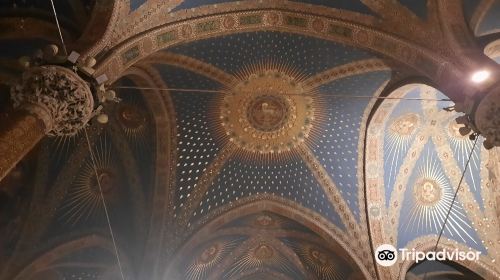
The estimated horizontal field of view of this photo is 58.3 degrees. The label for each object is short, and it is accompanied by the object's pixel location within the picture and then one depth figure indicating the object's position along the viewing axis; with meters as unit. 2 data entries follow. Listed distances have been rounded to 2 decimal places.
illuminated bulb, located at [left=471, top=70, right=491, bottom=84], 5.41
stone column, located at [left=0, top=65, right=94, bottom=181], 4.21
